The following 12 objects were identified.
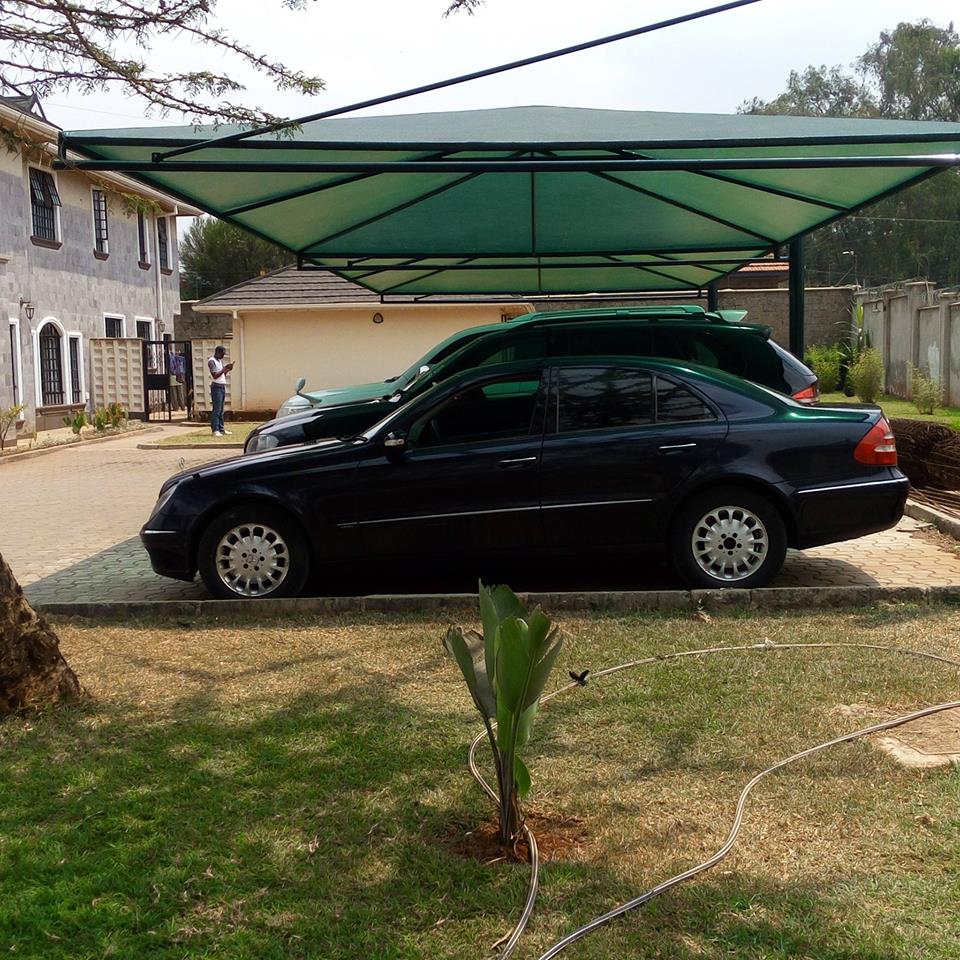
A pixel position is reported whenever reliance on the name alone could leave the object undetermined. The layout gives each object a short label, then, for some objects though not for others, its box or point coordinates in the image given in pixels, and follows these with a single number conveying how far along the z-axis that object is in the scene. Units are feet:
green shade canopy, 23.31
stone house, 85.97
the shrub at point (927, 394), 80.96
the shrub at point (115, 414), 91.45
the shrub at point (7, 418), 75.20
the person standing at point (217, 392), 80.89
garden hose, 11.31
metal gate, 104.68
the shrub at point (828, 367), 111.65
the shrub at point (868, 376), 96.07
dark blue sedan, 25.62
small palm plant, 12.81
